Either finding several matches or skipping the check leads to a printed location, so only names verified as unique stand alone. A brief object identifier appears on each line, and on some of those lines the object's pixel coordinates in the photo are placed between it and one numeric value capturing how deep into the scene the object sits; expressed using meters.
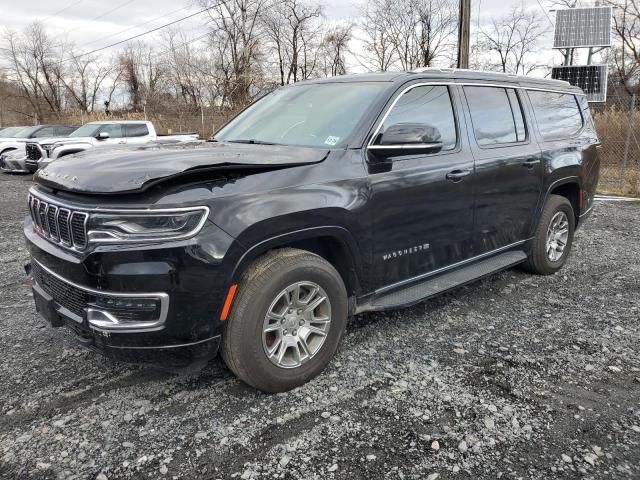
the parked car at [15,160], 15.67
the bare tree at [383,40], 37.41
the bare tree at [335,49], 40.22
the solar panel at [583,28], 16.56
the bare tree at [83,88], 50.31
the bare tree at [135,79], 50.88
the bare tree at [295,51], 38.88
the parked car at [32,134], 17.48
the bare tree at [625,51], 29.41
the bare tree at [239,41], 33.12
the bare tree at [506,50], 37.88
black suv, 2.51
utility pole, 11.80
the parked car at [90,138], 14.09
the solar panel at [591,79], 14.67
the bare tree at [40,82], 47.62
